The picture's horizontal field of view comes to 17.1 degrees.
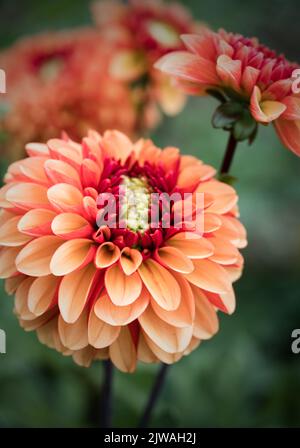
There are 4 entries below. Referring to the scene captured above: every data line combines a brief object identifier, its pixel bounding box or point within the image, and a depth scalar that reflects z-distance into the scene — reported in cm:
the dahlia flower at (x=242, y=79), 40
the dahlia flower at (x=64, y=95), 59
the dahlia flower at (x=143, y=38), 59
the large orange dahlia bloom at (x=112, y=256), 39
